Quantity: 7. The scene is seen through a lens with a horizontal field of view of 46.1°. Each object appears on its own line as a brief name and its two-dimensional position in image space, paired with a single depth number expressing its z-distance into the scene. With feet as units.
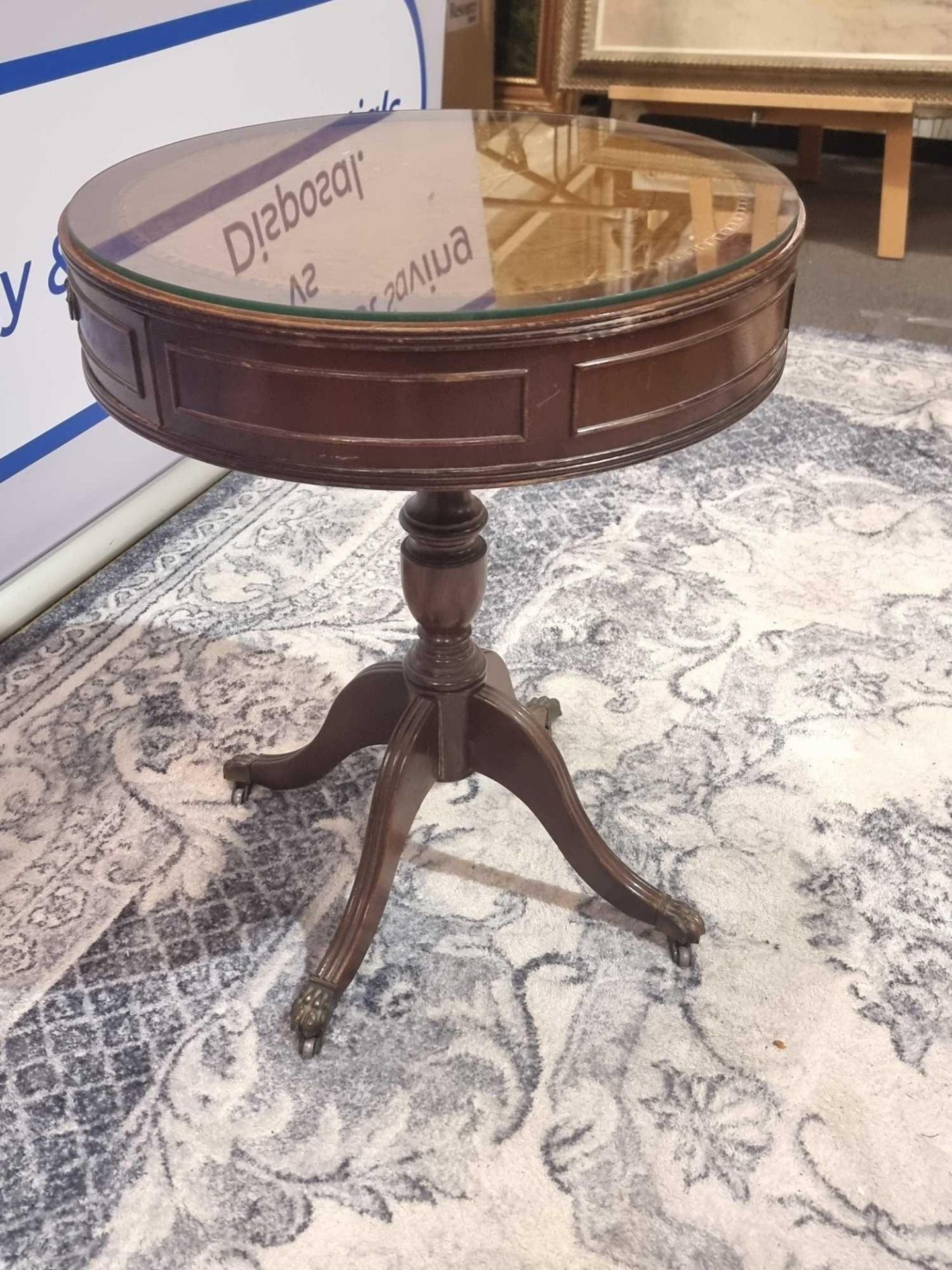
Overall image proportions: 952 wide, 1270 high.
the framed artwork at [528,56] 11.57
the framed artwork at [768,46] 10.14
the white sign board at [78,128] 4.99
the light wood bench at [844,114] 10.33
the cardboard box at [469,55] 10.46
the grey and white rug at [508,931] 3.18
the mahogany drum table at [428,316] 2.49
